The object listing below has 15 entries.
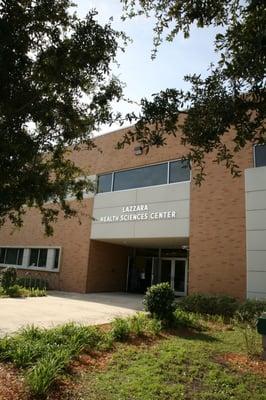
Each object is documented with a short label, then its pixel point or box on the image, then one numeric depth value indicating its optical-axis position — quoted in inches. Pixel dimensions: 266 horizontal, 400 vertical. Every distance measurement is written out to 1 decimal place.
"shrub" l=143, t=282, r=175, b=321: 478.0
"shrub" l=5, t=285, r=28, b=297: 769.6
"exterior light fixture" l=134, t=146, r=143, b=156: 861.2
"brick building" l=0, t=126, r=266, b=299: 664.4
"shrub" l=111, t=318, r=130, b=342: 388.8
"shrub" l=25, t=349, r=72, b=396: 242.7
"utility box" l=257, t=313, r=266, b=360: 336.8
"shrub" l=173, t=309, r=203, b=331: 470.3
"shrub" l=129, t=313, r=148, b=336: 411.8
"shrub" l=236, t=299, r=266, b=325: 529.2
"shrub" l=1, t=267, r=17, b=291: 785.6
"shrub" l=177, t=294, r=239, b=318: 582.2
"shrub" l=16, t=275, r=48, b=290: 947.3
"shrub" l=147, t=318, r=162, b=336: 423.1
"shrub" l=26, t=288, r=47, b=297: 796.6
